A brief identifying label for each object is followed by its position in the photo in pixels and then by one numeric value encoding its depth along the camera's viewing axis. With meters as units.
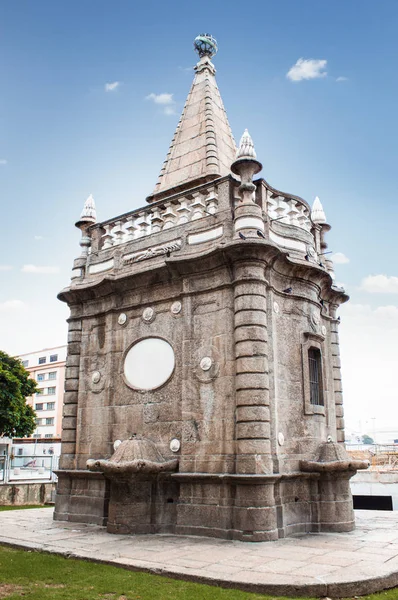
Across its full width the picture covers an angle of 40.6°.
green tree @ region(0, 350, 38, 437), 38.35
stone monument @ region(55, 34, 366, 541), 12.34
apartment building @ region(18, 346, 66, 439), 72.62
